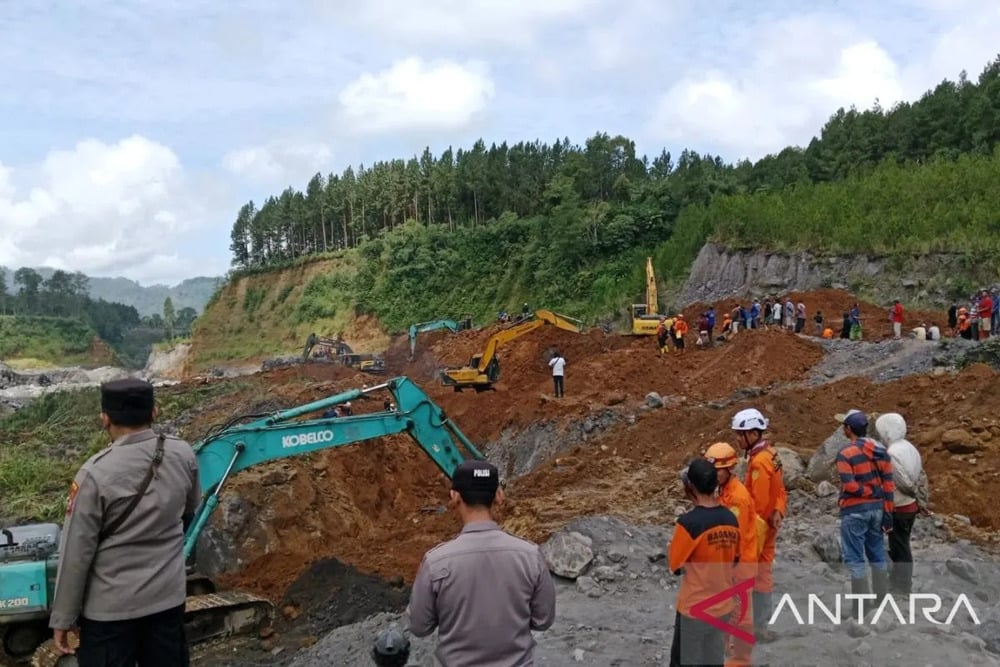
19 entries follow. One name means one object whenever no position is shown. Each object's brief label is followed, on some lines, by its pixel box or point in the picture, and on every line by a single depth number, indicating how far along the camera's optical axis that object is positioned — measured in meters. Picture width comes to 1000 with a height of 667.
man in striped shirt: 5.49
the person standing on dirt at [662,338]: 22.83
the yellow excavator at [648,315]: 27.00
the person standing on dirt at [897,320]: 21.69
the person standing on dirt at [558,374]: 18.05
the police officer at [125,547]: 2.95
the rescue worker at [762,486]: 4.98
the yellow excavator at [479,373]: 21.61
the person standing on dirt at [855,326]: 22.47
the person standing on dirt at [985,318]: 18.88
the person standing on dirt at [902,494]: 5.78
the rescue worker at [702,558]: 3.99
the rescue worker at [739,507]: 4.46
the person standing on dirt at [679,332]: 22.45
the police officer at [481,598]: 2.69
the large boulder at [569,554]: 7.24
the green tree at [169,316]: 123.12
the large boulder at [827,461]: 9.27
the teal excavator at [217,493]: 6.59
